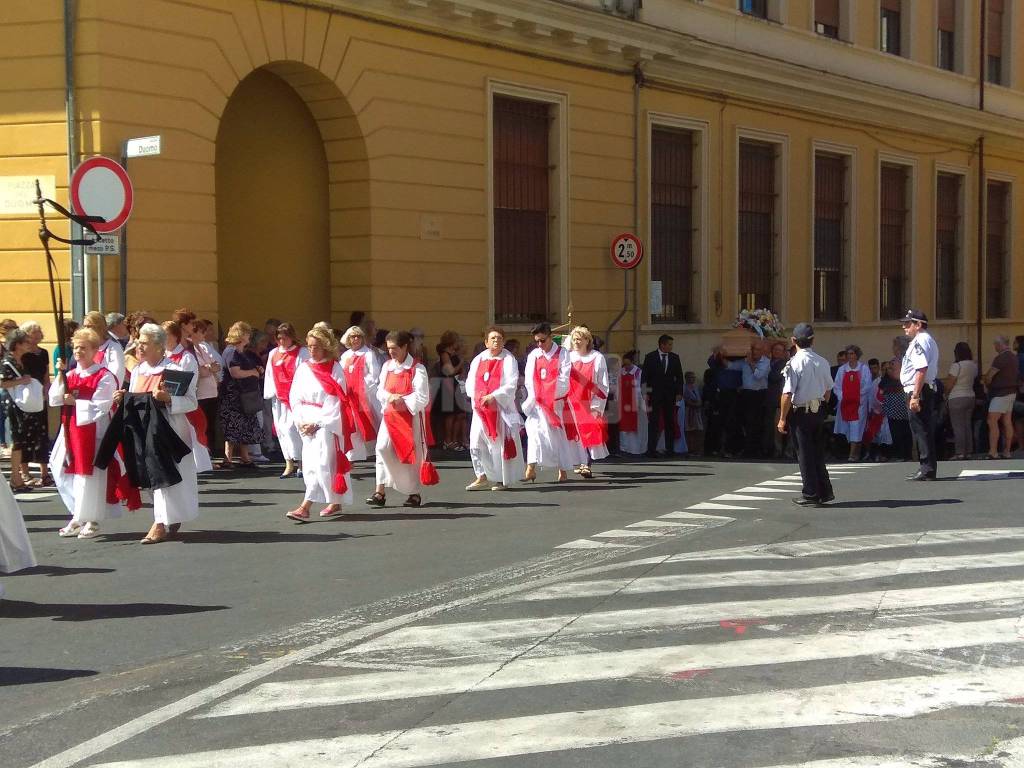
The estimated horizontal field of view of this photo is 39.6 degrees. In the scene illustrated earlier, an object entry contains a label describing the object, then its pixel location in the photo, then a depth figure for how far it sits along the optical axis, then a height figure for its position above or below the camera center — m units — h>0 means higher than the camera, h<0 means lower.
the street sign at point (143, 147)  14.35 +2.32
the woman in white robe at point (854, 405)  20.84 -0.46
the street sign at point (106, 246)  13.59 +1.24
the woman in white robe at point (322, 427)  12.10 -0.44
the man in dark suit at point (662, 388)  20.62 -0.20
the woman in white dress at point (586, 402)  16.02 -0.32
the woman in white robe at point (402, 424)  13.22 -0.46
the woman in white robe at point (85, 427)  11.21 -0.41
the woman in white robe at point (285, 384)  15.40 -0.10
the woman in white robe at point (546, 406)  15.73 -0.35
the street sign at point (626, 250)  22.92 +2.00
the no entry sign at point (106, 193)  13.48 +1.74
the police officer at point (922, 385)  15.39 -0.13
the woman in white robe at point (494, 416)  14.80 -0.44
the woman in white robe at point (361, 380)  14.69 -0.06
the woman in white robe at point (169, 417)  11.09 -0.33
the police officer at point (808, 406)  13.25 -0.30
